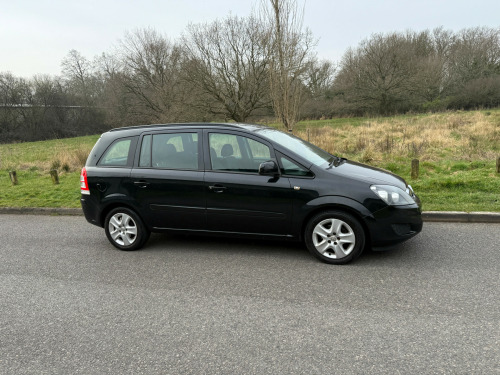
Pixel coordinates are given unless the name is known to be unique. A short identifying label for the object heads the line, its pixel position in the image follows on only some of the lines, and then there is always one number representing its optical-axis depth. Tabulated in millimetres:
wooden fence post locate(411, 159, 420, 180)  8102
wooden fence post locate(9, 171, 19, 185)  11000
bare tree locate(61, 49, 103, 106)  54125
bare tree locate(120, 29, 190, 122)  34291
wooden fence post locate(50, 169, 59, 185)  10430
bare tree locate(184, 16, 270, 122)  25125
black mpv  4223
